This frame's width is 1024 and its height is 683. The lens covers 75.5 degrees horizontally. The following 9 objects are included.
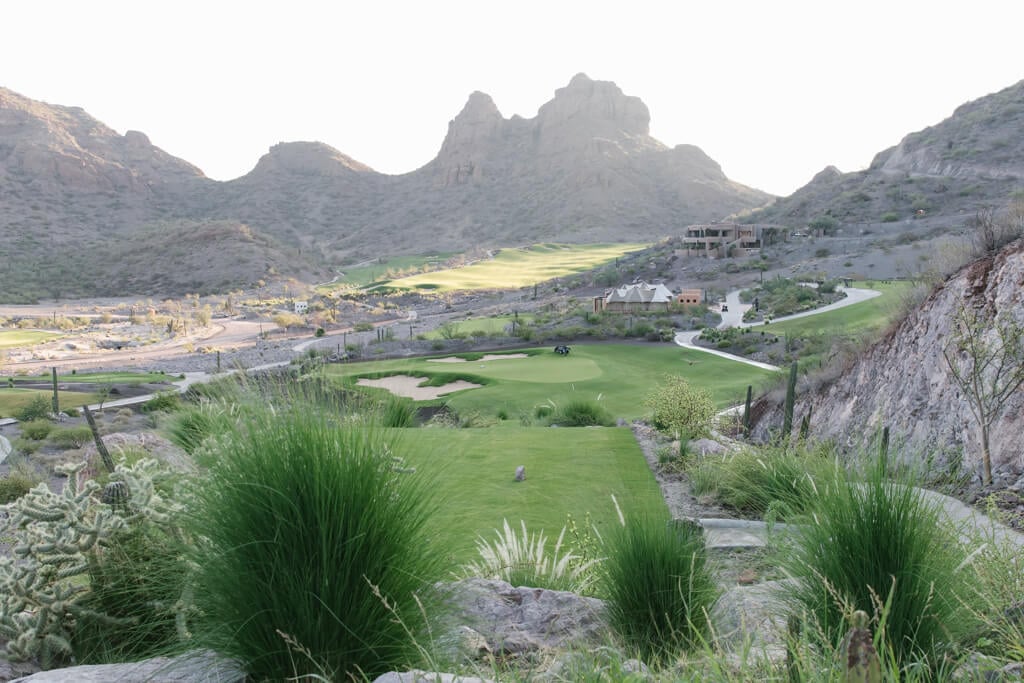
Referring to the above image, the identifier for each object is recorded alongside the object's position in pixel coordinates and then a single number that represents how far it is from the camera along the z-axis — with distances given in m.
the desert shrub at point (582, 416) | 15.10
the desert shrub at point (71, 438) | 15.92
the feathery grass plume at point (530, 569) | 4.19
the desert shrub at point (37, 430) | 17.14
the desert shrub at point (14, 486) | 8.79
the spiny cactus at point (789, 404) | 9.26
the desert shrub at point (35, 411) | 20.38
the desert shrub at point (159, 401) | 20.43
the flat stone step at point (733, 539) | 4.88
